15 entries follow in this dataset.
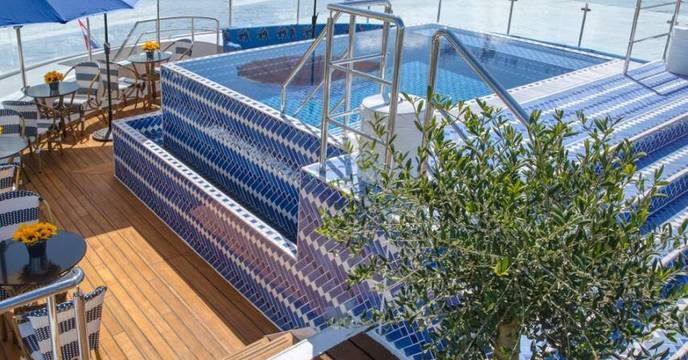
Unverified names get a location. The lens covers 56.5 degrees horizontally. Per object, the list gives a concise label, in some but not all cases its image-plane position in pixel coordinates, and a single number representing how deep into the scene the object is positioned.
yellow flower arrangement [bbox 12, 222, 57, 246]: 3.36
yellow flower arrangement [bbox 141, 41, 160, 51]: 7.40
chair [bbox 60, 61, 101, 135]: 6.96
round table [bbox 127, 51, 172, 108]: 7.37
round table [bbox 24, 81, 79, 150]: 6.16
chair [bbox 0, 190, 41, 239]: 3.90
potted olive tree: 1.45
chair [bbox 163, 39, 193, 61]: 8.28
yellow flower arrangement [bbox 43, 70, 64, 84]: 6.17
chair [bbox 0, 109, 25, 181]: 5.45
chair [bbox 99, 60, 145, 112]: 7.18
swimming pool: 5.21
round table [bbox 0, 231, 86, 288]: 3.29
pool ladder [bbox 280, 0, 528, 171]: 2.41
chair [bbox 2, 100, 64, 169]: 5.89
